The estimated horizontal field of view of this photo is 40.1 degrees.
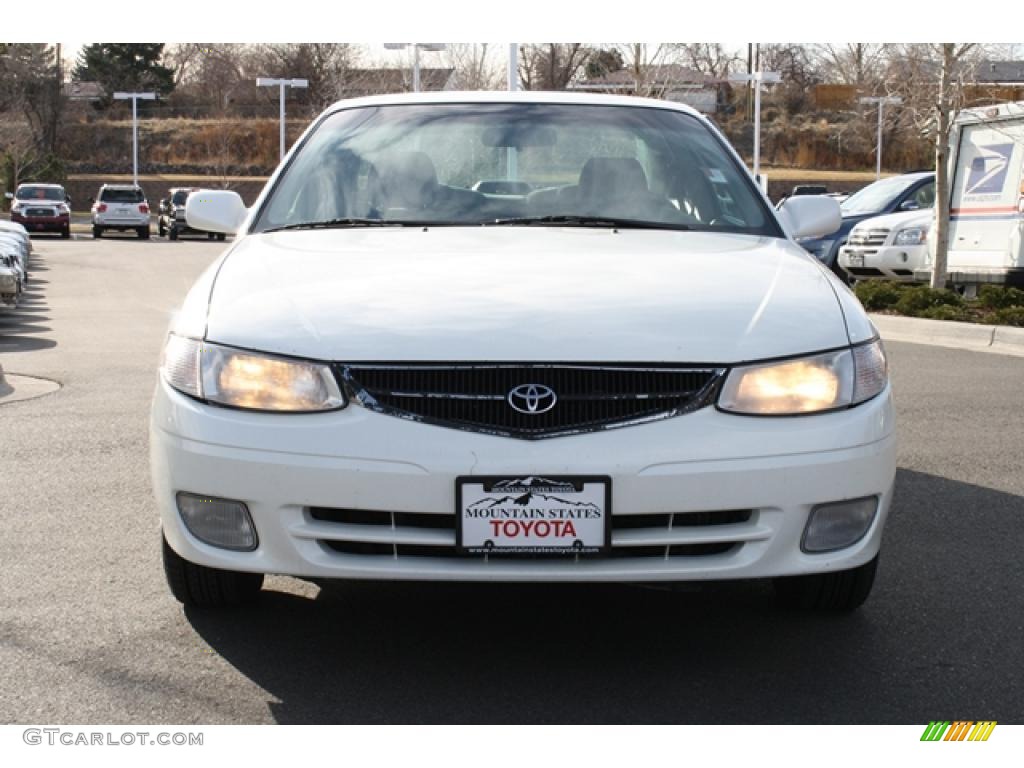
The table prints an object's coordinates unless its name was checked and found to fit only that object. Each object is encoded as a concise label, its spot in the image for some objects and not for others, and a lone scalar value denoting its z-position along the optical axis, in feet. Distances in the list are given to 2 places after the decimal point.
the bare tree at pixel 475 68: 147.02
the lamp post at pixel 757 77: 136.26
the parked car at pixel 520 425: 11.11
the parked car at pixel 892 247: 59.88
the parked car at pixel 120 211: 139.95
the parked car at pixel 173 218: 140.05
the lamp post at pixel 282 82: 165.60
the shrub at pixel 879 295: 51.24
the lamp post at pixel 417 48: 115.85
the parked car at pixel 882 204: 66.07
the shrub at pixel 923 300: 48.65
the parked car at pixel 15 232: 68.26
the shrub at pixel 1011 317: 44.14
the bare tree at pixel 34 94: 226.99
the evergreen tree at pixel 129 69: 279.90
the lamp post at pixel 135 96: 196.13
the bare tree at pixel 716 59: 219.59
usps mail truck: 53.78
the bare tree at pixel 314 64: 237.66
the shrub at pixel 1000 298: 48.34
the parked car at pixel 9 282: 47.67
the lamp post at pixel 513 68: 77.46
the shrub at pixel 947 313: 46.44
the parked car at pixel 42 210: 139.23
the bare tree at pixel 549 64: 147.43
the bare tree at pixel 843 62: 210.59
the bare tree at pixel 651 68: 111.14
